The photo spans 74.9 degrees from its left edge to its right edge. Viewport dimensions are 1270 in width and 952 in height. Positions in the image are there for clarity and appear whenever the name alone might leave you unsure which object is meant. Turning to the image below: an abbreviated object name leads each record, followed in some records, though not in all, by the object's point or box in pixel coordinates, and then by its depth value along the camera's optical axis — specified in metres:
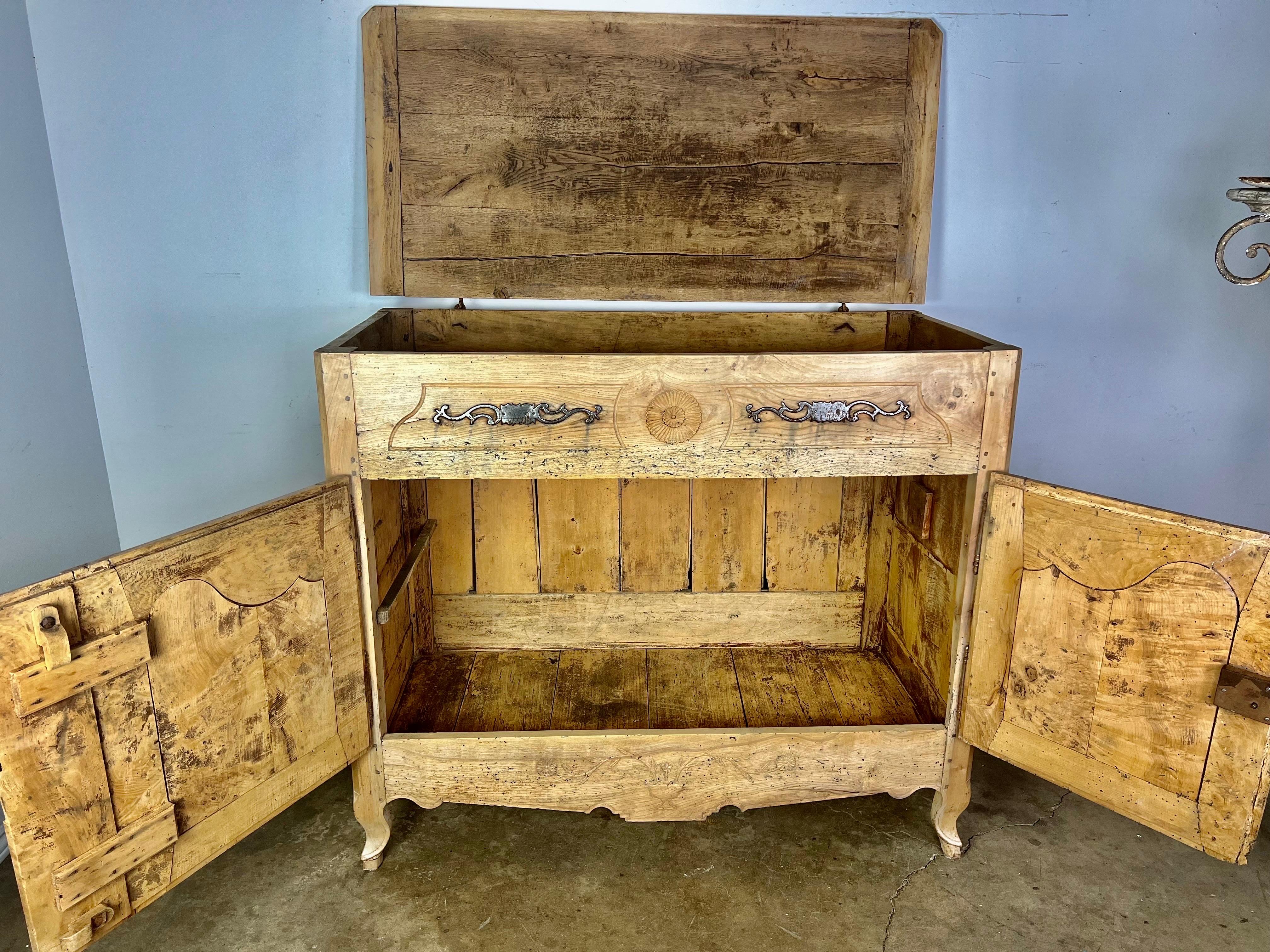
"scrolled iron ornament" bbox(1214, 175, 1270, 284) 1.59
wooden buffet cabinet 1.20
